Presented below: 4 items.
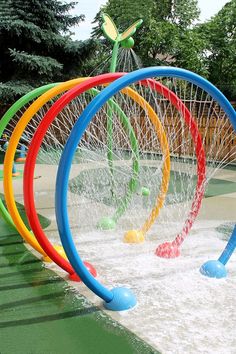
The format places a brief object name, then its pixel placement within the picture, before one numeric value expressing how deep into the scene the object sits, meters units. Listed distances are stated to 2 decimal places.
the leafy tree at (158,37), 20.80
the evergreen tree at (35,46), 14.77
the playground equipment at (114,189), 3.28
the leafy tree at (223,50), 21.33
